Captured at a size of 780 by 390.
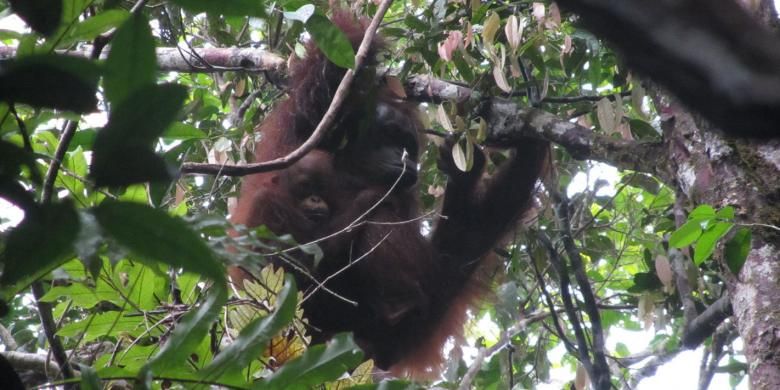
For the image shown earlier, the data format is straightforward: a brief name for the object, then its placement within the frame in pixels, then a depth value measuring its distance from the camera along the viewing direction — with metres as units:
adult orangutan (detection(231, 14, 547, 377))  13.58
